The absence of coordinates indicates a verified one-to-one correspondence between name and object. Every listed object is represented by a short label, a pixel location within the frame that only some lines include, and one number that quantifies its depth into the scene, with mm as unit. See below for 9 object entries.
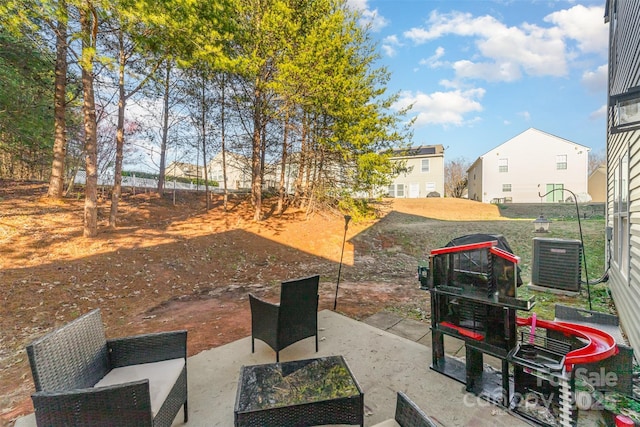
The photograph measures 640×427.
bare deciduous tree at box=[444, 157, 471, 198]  35434
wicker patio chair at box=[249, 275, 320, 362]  3064
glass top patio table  1848
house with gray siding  2828
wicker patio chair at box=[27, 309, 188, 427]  1518
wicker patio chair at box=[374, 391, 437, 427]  1435
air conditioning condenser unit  5652
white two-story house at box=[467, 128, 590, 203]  21938
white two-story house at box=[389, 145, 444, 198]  28078
